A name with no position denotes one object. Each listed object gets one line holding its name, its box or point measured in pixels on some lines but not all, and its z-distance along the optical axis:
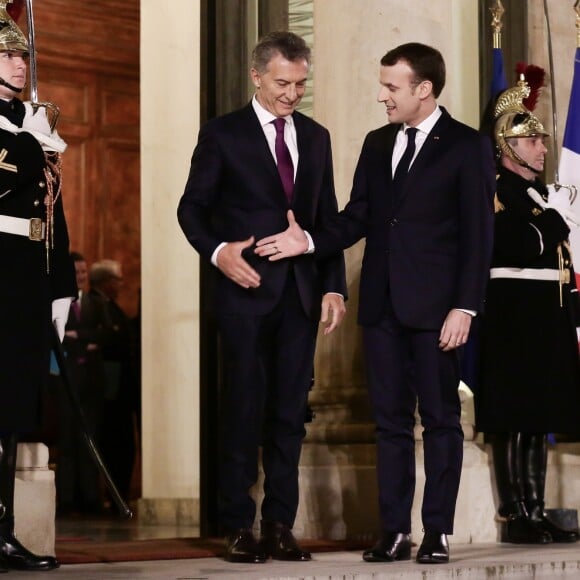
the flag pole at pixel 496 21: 11.94
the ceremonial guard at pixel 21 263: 8.42
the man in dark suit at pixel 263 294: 8.88
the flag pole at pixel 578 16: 12.65
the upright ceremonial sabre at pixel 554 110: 11.97
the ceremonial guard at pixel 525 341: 10.97
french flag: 12.08
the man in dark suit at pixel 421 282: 9.05
